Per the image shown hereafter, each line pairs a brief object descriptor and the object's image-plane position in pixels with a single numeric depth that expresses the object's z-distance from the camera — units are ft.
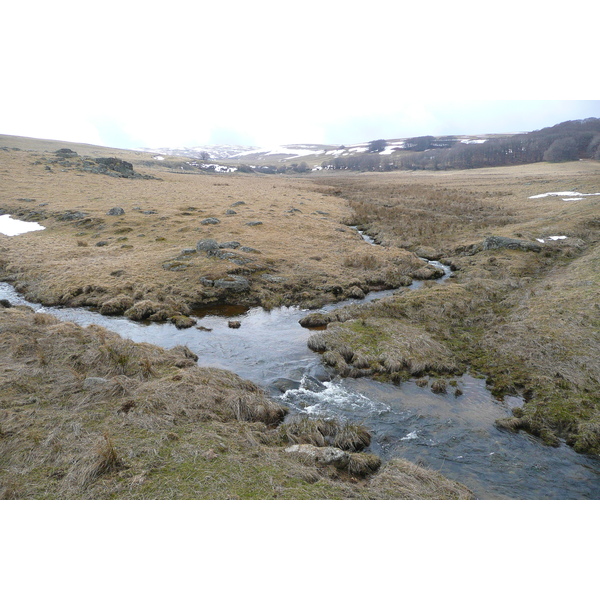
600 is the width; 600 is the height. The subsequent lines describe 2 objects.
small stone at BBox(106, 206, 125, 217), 126.11
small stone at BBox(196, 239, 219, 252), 88.79
